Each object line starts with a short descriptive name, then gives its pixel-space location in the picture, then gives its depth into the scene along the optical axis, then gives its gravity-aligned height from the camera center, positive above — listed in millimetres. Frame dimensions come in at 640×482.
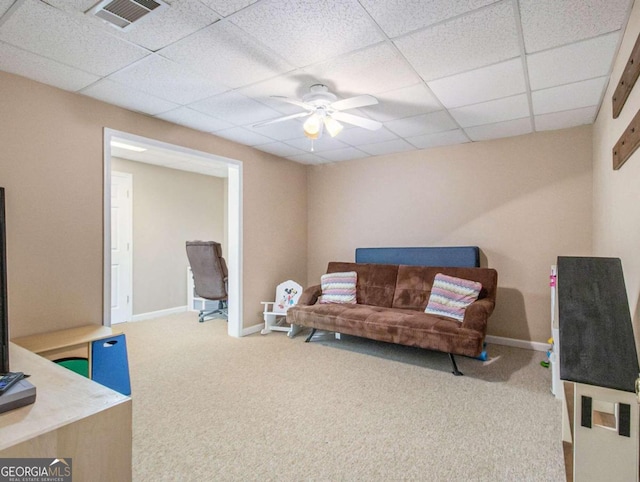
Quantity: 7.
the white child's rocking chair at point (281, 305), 4459 -821
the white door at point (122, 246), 5020 -49
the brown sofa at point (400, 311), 3014 -734
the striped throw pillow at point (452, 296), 3438 -546
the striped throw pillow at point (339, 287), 4207 -556
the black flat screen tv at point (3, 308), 1088 -206
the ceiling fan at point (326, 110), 2564 +1031
